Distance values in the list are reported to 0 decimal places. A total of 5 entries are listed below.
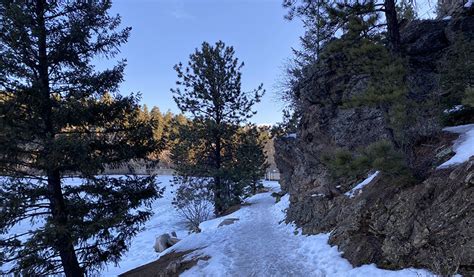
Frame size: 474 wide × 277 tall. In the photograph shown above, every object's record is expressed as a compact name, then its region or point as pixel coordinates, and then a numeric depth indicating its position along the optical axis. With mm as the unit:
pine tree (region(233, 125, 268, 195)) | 18825
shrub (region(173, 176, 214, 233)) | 18655
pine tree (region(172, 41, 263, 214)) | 17609
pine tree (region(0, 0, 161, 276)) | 5926
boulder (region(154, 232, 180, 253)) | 14573
